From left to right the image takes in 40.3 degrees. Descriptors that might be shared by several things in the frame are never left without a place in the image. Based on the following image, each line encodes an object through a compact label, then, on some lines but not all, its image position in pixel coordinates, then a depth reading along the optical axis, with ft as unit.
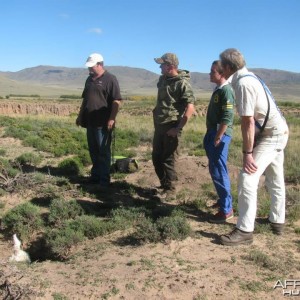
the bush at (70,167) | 27.23
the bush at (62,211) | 18.17
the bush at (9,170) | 24.60
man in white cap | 21.75
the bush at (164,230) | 15.43
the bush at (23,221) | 17.88
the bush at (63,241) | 15.80
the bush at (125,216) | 17.07
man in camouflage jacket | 19.30
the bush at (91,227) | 16.67
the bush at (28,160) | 29.09
